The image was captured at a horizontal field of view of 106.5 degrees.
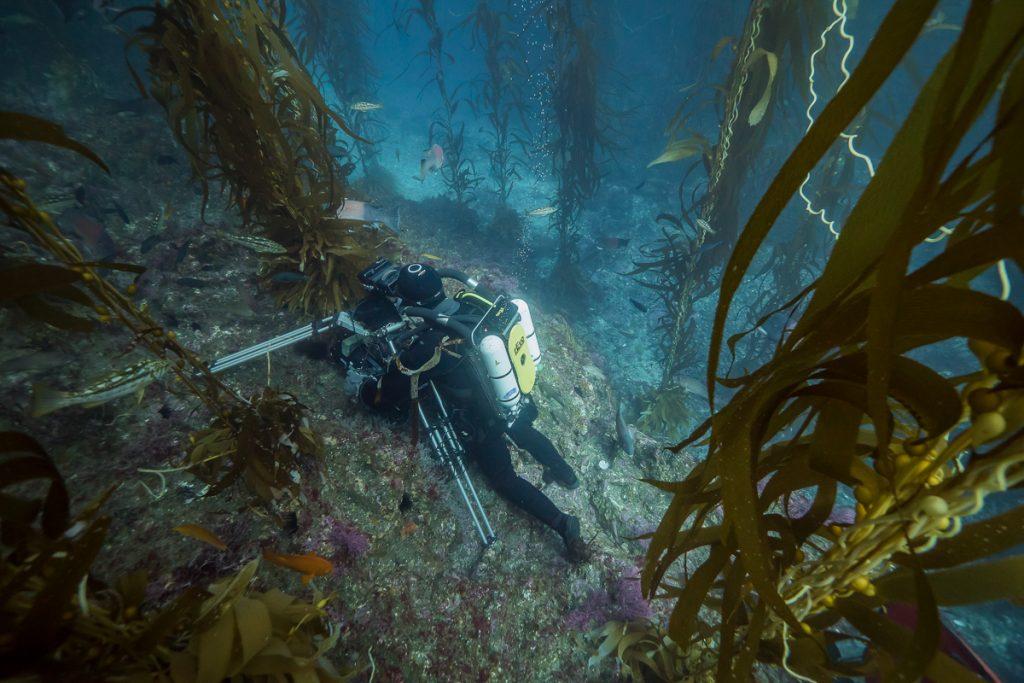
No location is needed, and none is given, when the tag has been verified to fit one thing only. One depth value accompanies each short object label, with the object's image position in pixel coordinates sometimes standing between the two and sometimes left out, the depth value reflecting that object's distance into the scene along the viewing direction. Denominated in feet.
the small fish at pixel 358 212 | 15.53
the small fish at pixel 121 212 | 16.48
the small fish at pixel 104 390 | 6.79
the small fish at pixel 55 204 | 10.99
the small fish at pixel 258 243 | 11.50
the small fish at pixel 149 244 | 14.66
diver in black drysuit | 10.73
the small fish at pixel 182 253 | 14.00
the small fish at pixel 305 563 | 6.24
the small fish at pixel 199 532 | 5.98
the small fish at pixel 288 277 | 12.67
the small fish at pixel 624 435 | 16.26
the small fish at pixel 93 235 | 14.66
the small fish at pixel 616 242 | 22.18
